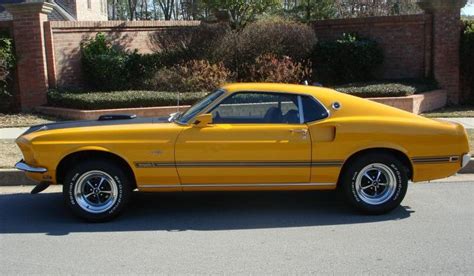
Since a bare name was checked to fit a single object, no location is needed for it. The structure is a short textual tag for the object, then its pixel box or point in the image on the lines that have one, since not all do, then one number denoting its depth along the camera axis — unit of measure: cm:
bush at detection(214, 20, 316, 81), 1492
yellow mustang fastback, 605
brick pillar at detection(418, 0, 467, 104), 1470
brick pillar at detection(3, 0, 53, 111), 1361
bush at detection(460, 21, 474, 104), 1452
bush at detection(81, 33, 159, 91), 1441
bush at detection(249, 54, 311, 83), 1413
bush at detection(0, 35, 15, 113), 1320
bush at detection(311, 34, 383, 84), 1512
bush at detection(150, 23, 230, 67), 1532
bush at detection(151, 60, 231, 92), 1407
